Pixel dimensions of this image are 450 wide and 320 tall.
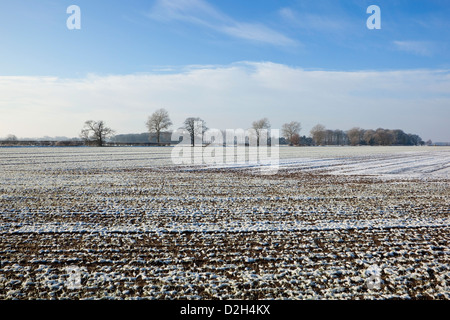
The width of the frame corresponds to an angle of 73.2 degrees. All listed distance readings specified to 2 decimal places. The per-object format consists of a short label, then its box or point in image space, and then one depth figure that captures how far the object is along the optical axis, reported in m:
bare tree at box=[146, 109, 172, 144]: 111.31
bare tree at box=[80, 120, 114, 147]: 89.51
